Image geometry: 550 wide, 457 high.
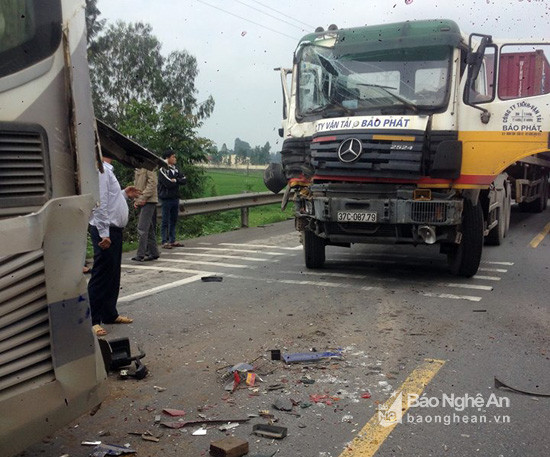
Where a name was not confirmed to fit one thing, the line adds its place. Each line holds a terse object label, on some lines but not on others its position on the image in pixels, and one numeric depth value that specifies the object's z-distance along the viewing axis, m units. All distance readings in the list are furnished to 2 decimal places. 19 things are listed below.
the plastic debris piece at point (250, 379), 4.59
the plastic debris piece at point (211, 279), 8.54
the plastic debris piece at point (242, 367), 4.82
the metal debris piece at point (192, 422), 3.89
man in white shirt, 5.99
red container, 13.21
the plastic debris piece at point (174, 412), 4.06
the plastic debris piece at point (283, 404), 4.14
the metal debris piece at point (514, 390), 4.40
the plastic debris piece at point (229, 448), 3.45
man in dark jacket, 11.82
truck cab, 7.85
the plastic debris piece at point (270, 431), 3.73
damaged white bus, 2.68
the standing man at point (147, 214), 10.53
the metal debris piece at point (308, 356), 5.07
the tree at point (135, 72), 43.62
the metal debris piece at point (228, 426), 3.85
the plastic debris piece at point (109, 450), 3.52
